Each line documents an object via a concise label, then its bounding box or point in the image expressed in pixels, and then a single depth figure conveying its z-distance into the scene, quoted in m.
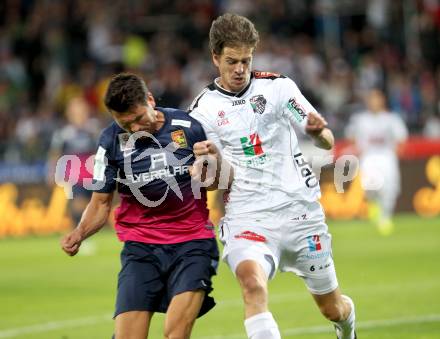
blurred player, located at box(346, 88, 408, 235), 40.19
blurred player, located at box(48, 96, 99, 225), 35.66
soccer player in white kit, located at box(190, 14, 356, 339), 14.94
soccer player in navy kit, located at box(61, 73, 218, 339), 14.67
